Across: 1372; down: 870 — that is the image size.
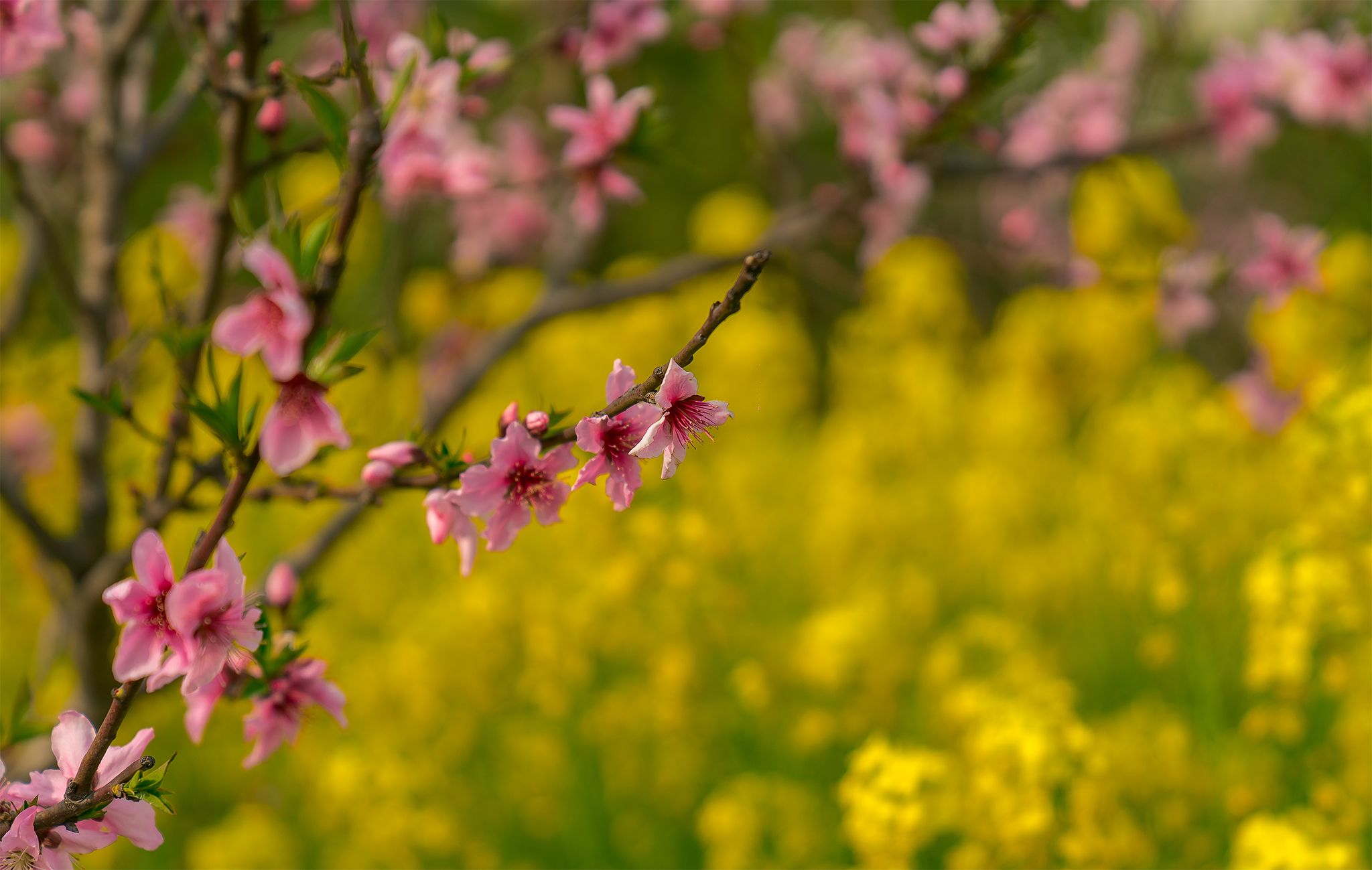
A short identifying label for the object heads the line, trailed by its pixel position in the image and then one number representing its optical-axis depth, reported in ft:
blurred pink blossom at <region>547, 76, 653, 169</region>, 3.37
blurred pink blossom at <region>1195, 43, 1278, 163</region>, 5.08
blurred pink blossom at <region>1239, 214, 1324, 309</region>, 4.89
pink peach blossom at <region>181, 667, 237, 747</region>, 2.88
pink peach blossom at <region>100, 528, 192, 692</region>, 2.69
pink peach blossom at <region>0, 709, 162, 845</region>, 2.72
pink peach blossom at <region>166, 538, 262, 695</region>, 2.67
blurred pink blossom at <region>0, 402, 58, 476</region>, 6.05
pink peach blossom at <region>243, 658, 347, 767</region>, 2.90
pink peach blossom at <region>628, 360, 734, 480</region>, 2.69
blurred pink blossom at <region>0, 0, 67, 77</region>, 3.12
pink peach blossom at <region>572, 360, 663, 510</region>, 2.74
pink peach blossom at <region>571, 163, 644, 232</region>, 3.41
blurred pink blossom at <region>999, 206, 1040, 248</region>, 7.38
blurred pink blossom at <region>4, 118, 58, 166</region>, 5.64
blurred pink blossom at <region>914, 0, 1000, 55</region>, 3.72
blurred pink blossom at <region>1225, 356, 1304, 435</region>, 5.78
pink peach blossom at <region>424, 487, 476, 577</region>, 2.82
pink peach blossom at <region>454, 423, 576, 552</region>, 2.76
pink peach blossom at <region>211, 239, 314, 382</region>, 2.62
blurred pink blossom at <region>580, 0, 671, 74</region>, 3.59
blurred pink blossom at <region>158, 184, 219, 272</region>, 5.46
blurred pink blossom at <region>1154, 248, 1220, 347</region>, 4.55
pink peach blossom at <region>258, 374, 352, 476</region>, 2.69
